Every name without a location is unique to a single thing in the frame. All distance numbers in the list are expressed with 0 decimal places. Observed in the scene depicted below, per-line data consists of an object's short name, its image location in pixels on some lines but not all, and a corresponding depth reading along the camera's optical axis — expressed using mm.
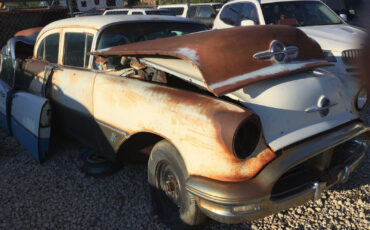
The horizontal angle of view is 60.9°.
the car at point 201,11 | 12330
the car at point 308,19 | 4879
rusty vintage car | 2037
